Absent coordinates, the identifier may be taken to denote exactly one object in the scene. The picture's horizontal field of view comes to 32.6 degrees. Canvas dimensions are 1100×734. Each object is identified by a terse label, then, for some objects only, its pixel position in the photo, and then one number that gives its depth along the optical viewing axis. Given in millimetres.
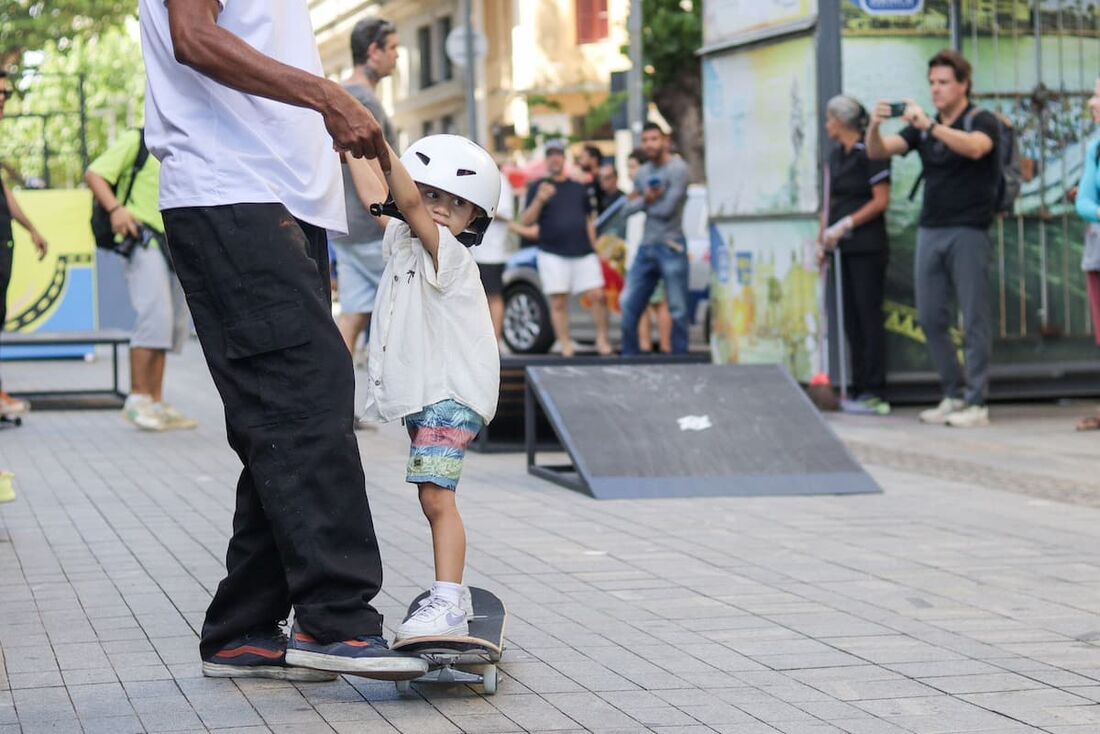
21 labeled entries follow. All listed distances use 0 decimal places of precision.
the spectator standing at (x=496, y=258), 14883
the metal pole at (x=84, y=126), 20375
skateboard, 4328
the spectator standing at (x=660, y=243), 14711
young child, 4723
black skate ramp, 8320
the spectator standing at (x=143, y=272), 11008
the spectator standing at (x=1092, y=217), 10281
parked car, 17984
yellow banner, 17016
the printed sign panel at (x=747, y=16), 12352
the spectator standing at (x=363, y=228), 10227
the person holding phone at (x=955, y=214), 10977
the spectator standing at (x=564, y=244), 16125
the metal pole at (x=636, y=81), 20698
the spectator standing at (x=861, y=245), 11953
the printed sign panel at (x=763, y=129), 12445
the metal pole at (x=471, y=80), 27238
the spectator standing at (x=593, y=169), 18422
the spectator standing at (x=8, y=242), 8414
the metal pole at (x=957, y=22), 12383
